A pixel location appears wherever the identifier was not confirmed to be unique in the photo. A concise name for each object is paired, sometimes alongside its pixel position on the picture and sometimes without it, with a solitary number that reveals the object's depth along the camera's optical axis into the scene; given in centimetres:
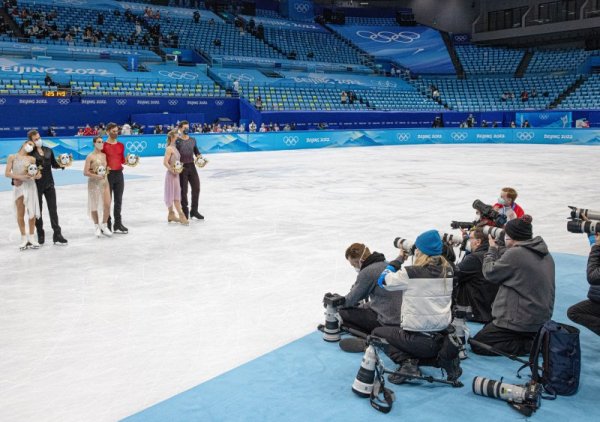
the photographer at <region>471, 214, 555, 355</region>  480
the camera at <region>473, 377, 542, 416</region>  404
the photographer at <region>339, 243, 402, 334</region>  498
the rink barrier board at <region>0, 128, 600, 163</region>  2523
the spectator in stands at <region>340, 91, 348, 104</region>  4072
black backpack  429
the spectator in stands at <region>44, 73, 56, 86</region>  3070
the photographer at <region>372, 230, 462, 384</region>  441
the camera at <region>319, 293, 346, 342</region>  530
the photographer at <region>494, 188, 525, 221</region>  723
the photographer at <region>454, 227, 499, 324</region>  574
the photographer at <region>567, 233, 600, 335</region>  483
